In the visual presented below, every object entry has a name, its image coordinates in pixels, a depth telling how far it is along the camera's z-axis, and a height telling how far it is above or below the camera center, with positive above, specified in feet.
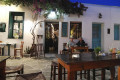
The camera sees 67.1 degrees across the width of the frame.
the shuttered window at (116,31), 25.23 +2.38
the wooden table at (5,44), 17.79 -0.97
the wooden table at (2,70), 5.98 -2.10
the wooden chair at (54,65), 8.04 -2.26
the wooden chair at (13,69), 6.44 -2.28
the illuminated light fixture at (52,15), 21.13 +5.76
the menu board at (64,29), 21.74 +2.55
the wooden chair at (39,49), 19.12 -2.24
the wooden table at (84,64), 5.32 -1.56
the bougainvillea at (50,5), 19.29 +7.65
